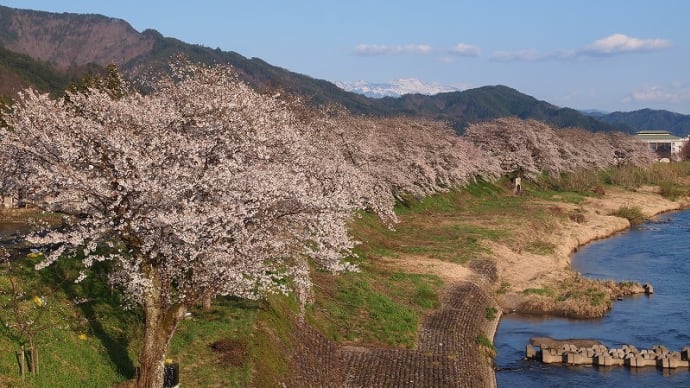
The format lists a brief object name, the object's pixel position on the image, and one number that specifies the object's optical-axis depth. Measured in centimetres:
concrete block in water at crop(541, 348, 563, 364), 2986
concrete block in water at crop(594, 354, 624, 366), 2952
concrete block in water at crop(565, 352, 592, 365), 2970
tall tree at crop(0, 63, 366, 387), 1608
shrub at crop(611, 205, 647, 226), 7044
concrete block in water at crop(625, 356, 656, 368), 2941
